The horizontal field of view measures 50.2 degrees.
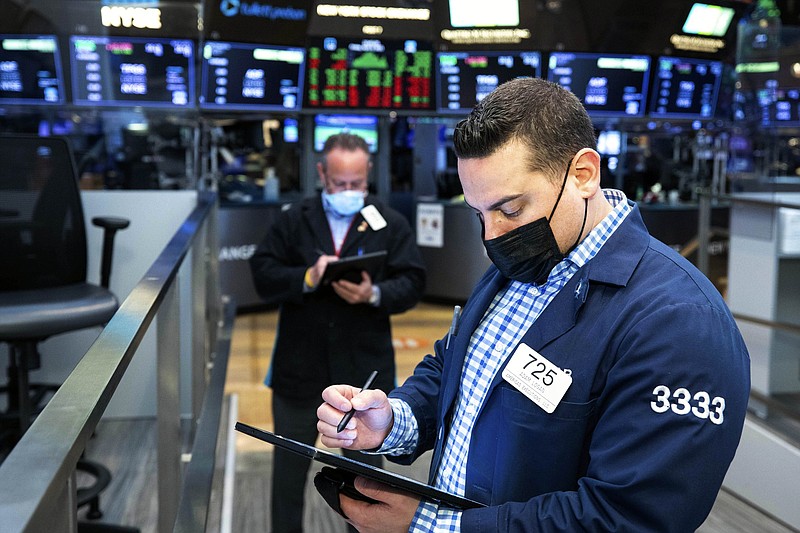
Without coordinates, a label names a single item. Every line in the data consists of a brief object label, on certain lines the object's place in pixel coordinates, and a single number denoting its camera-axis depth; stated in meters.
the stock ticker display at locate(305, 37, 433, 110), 6.74
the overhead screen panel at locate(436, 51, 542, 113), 6.89
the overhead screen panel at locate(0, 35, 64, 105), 4.32
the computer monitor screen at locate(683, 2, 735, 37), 7.18
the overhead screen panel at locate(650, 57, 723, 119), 7.33
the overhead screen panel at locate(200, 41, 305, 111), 6.49
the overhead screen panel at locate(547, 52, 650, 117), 7.09
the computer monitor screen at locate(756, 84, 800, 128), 4.56
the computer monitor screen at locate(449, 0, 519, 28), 6.75
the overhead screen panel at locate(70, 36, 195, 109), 4.48
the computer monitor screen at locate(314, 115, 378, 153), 8.05
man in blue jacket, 1.14
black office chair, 3.41
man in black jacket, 3.08
